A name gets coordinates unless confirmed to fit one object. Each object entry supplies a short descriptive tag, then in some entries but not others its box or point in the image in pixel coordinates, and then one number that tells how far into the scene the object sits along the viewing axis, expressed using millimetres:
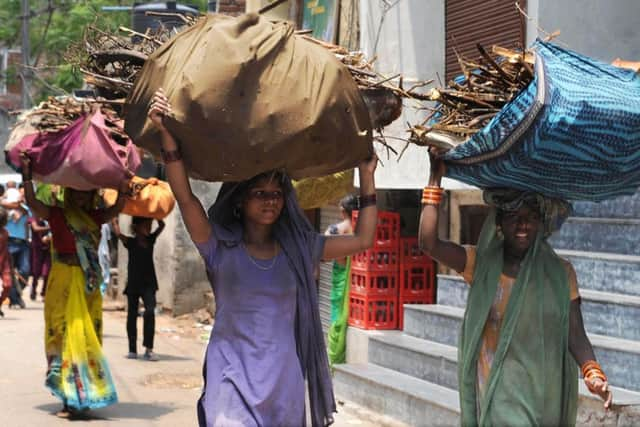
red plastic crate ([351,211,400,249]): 11203
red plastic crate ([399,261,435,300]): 11211
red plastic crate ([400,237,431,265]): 11227
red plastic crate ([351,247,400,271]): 11094
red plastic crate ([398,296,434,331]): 11164
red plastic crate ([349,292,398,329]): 11062
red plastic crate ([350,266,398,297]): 11094
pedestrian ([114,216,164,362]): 12539
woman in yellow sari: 9164
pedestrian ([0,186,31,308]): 19391
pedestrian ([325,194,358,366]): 11219
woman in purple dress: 4930
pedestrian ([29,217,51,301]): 18203
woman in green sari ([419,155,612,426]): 5215
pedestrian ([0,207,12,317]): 15586
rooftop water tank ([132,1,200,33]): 20328
